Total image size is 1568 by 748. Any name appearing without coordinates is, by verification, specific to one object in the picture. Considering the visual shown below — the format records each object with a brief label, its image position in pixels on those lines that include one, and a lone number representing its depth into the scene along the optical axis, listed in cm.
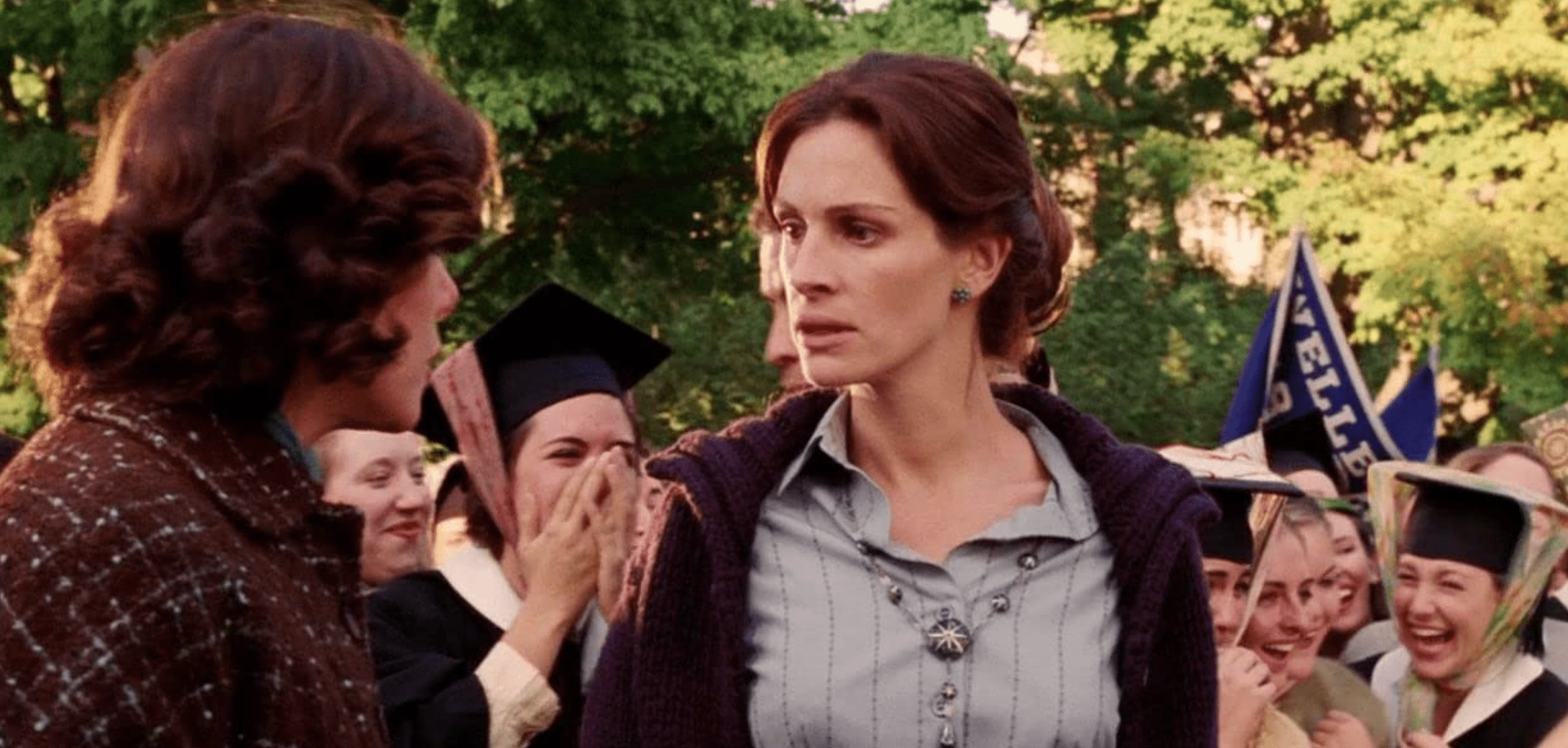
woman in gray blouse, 328
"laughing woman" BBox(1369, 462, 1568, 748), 641
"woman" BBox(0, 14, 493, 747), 230
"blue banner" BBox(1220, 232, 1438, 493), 1055
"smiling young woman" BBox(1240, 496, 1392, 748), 560
